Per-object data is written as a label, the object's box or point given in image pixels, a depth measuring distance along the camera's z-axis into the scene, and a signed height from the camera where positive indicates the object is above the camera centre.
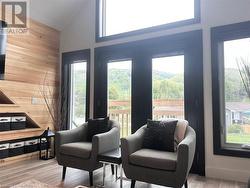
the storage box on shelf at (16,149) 3.70 -0.89
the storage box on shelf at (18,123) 3.72 -0.41
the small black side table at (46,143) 4.04 -0.89
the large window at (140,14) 3.51 +1.63
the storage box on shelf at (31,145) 3.96 -0.89
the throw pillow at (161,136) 2.64 -0.48
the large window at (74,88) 4.55 +0.29
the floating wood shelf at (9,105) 3.57 -0.08
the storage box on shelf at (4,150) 3.53 -0.87
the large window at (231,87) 3.04 +0.19
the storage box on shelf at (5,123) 3.53 -0.40
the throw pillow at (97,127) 3.24 -0.43
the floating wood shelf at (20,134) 3.56 -0.62
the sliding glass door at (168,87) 3.50 +0.23
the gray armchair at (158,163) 2.18 -0.70
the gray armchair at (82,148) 2.70 -0.66
